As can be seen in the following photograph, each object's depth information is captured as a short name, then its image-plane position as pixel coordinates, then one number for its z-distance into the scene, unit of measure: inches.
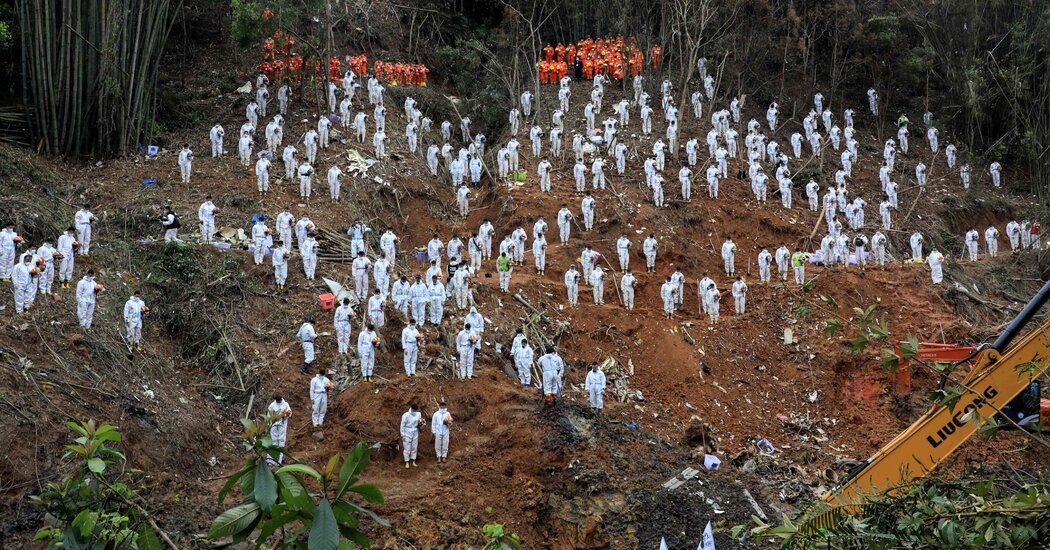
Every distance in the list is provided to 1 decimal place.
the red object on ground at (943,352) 475.5
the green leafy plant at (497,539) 203.0
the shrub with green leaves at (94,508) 179.2
